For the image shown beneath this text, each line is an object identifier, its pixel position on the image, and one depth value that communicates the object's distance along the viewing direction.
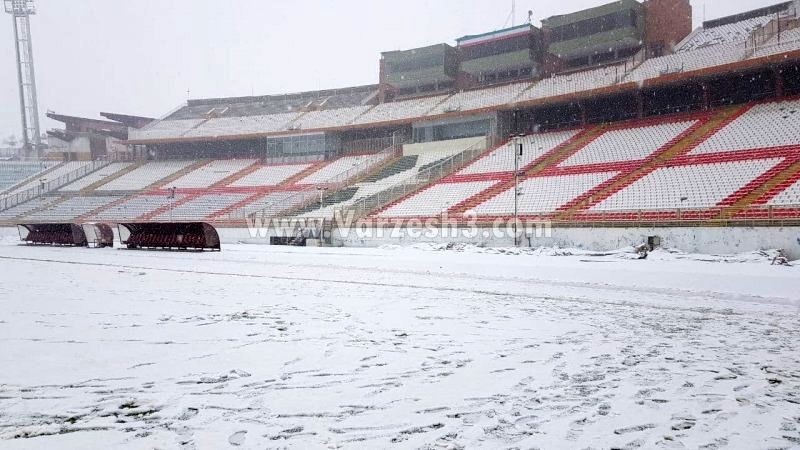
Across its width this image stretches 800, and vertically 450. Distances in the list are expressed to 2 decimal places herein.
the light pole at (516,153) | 21.02
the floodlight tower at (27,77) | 59.88
